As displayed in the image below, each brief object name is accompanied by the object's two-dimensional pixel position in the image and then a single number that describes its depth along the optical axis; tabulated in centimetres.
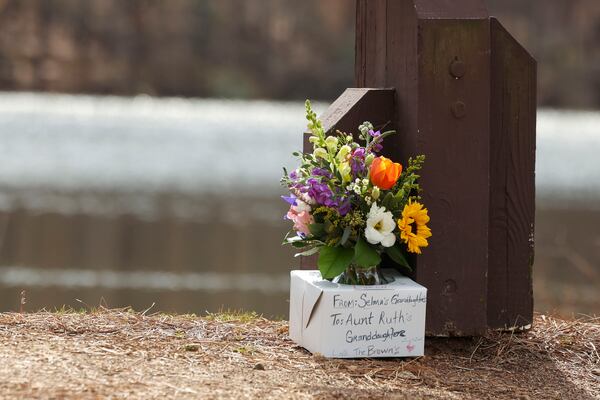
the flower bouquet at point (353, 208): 806
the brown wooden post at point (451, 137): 857
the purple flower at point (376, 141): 831
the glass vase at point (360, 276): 826
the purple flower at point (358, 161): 823
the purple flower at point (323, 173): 827
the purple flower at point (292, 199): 821
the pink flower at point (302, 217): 821
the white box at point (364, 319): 801
